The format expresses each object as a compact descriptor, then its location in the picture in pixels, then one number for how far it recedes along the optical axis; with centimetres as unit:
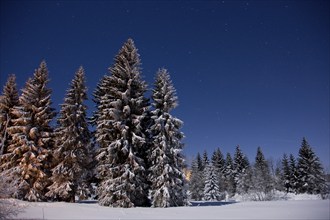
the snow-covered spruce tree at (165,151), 2069
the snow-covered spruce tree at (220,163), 6508
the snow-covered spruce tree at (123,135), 1939
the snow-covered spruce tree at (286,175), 6099
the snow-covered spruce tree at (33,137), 2216
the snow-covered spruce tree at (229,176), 6538
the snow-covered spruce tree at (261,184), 4619
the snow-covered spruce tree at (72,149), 2219
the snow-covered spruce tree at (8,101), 2520
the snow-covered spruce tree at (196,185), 5859
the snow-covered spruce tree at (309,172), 4909
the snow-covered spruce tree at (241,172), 5939
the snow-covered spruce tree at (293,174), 5625
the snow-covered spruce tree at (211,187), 5359
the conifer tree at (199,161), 7281
